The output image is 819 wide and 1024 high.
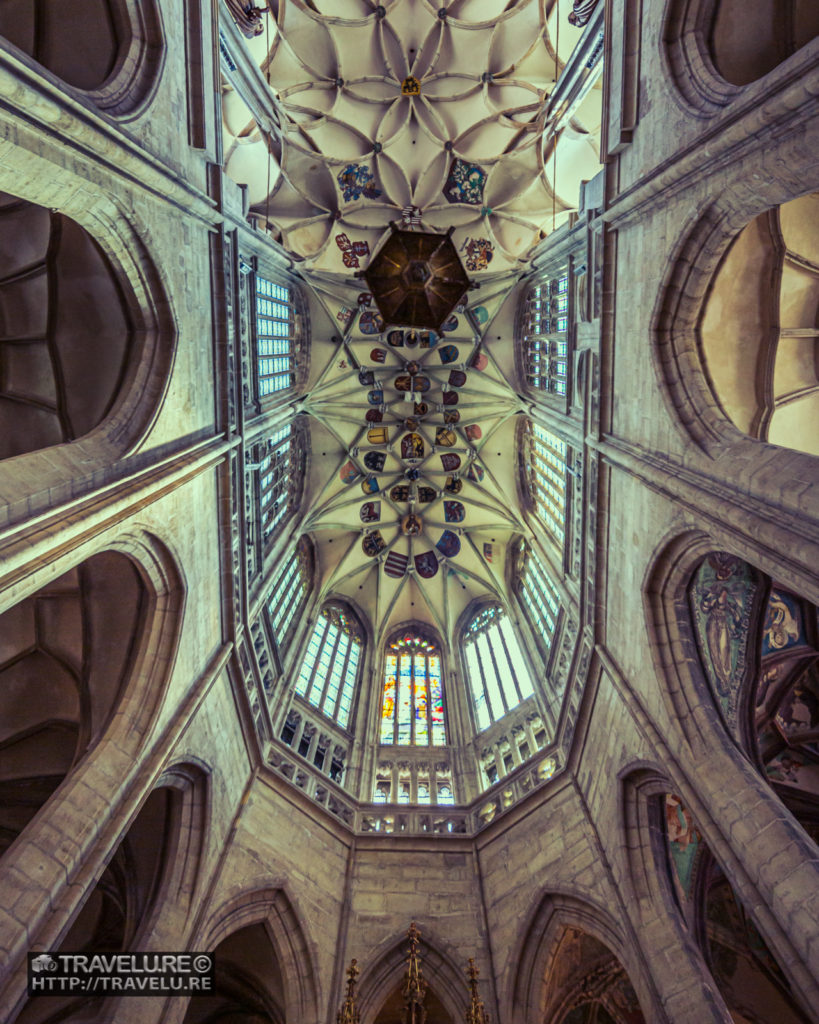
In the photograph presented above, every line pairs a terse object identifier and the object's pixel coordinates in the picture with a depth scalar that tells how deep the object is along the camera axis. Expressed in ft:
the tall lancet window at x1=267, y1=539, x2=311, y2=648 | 54.44
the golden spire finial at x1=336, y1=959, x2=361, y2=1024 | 26.71
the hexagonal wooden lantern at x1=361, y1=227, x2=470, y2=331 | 49.41
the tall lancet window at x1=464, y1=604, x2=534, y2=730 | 55.77
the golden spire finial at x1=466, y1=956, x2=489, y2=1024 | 26.13
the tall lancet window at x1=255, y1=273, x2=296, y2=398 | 48.96
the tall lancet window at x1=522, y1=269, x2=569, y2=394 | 50.57
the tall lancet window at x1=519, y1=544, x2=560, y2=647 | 53.57
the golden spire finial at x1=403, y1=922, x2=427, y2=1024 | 26.35
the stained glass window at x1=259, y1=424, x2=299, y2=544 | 51.07
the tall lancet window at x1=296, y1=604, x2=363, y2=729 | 55.57
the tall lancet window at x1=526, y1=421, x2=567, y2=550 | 53.06
